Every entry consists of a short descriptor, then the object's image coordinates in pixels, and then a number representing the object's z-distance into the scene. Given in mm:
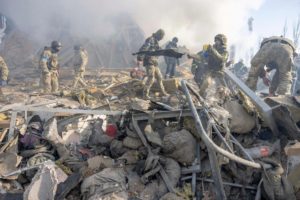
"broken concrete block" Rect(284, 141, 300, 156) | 3781
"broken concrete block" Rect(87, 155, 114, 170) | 3824
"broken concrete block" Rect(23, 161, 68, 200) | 3389
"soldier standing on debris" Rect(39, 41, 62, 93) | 9117
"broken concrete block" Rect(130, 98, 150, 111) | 4141
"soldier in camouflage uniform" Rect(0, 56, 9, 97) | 9249
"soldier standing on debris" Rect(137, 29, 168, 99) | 7430
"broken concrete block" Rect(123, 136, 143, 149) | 3965
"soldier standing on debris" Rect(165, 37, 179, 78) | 11328
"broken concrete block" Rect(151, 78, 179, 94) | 7523
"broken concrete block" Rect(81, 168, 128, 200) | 3346
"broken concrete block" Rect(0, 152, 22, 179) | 3813
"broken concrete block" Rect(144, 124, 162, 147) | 3824
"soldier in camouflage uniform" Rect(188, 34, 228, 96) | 6844
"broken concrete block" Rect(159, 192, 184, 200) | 3344
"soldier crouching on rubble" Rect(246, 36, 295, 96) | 6020
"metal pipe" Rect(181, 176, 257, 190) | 3635
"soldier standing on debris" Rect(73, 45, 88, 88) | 11250
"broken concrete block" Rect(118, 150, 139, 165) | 3839
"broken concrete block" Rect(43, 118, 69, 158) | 4133
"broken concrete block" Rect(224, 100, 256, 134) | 4090
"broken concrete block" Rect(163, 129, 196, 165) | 3752
